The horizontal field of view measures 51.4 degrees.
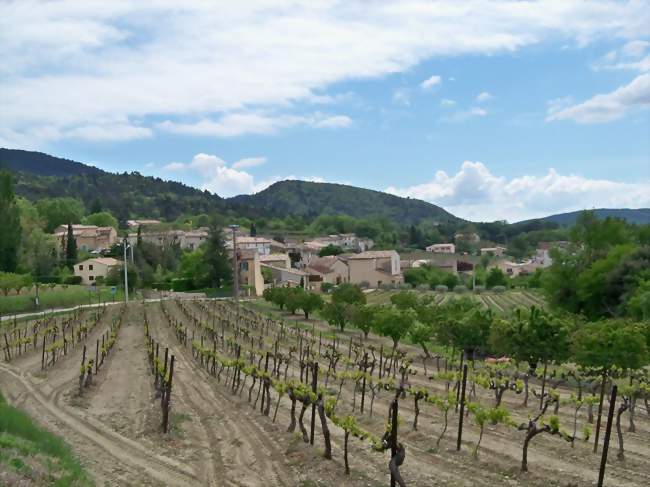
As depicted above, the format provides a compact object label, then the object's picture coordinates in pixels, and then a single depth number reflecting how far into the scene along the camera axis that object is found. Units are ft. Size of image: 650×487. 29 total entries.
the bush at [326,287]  280.72
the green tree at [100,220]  498.69
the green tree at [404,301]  150.51
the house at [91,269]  262.67
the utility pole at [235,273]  193.64
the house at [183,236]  412.77
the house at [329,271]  306.45
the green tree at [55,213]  426.10
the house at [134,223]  506.56
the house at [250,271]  250.37
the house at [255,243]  377.69
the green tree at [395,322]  104.58
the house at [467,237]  618.85
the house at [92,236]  391.45
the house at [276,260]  298.15
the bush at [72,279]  255.50
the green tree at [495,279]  317.22
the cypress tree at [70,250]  289.33
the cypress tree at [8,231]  216.54
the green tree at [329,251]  421.59
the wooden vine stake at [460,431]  44.41
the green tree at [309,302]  156.87
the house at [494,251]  522.15
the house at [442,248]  543.14
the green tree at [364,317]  118.42
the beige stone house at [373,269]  319.27
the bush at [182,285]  253.40
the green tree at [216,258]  244.22
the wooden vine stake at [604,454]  34.94
